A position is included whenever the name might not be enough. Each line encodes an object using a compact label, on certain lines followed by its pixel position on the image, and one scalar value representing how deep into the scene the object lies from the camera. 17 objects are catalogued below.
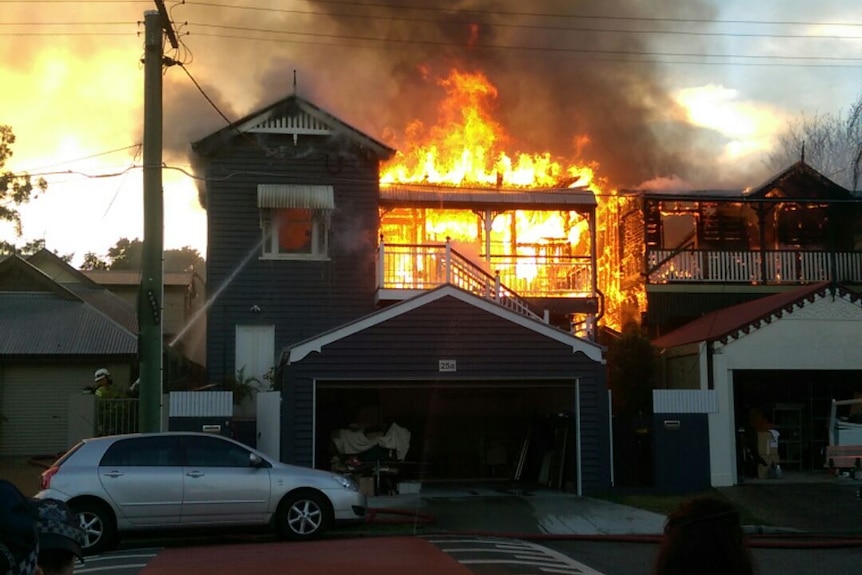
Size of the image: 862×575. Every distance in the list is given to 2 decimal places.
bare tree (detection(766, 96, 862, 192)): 41.78
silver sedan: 11.83
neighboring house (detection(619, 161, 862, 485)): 19.70
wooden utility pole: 12.71
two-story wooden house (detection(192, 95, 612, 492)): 20.08
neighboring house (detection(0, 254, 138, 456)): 22.70
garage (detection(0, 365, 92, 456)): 22.72
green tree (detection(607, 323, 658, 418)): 19.80
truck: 16.75
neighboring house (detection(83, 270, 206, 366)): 33.81
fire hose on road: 12.57
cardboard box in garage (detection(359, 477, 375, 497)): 17.17
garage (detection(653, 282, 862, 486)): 19.02
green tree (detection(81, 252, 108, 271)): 59.47
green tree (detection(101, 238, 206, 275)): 60.19
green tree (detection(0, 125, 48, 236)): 29.27
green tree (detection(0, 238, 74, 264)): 33.92
